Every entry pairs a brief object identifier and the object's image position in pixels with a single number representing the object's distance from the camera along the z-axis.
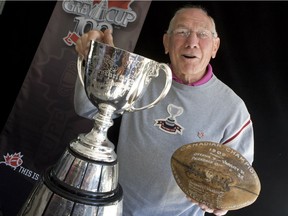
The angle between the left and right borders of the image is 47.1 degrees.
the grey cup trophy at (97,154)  0.72
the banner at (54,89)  1.93
